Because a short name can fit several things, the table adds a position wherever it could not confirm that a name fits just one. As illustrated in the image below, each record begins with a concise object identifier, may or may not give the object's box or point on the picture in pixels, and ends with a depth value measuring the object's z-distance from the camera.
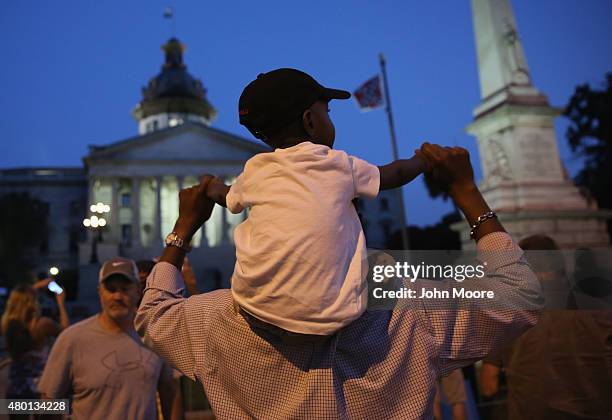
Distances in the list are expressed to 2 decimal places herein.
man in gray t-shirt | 3.18
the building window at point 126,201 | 53.31
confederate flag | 19.55
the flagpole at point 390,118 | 19.47
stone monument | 14.21
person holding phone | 5.35
